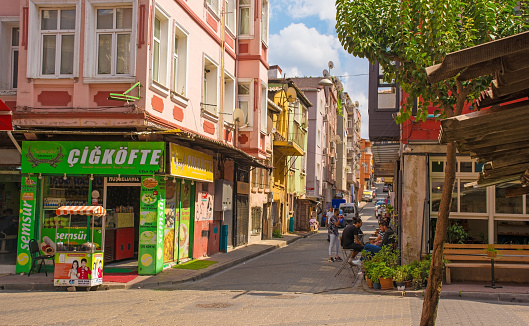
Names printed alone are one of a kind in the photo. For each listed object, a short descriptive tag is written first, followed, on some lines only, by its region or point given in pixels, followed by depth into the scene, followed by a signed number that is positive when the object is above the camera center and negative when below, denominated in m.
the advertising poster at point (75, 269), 13.42 -1.81
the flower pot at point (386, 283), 13.79 -2.06
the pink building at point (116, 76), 14.97 +3.07
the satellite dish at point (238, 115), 22.16 +2.91
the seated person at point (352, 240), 17.08 -1.34
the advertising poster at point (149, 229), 15.62 -1.01
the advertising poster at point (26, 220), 15.44 -0.82
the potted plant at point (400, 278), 13.70 -1.93
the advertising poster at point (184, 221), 18.48 -0.93
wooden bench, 14.10 -1.43
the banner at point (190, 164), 16.27 +0.86
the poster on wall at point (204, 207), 20.36 -0.54
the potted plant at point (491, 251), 14.14 -1.31
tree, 8.38 +2.53
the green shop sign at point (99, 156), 15.38 +0.88
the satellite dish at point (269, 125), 28.20 +3.31
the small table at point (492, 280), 13.92 -1.97
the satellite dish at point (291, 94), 32.02 +5.41
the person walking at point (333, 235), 20.81 -1.45
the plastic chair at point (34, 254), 15.10 -1.68
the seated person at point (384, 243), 16.38 -1.43
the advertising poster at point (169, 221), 17.00 -0.86
